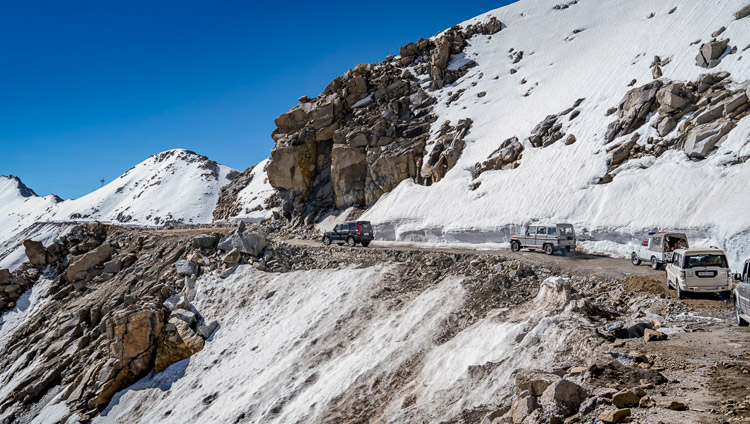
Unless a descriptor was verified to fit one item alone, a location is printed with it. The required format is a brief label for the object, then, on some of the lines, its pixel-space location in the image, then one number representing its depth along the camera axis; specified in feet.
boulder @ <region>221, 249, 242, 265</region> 74.90
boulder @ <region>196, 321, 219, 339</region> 61.30
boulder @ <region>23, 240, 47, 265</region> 102.78
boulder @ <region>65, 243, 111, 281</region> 92.22
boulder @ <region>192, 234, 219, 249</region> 81.92
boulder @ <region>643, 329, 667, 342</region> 27.89
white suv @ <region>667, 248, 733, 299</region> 39.60
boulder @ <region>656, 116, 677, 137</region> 79.46
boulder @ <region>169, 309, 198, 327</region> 63.44
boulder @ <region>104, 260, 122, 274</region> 90.22
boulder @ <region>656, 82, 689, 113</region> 81.25
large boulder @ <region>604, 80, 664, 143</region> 87.35
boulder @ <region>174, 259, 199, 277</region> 75.00
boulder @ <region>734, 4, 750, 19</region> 94.48
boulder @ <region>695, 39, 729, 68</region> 86.94
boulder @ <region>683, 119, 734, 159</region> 69.26
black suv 92.58
